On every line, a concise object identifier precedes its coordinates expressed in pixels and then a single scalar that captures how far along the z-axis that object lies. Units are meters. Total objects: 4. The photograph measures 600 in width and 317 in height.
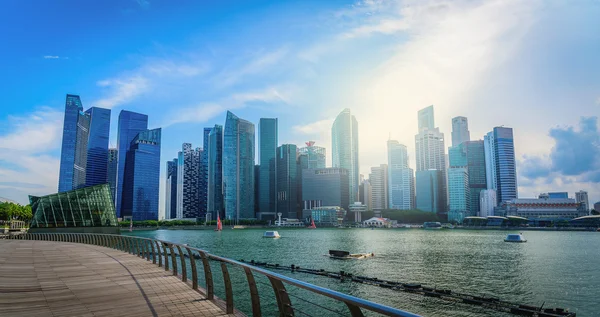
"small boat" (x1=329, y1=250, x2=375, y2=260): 58.70
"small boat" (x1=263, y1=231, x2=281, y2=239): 124.25
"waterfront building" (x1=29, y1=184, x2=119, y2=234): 79.31
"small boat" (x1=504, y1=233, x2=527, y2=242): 107.06
